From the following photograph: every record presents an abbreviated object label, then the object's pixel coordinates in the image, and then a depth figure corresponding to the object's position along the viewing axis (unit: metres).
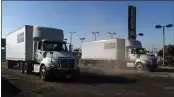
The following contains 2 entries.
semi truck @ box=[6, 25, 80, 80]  8.53
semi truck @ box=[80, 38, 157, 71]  15.10
